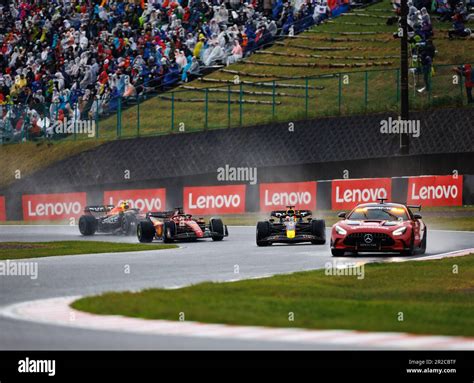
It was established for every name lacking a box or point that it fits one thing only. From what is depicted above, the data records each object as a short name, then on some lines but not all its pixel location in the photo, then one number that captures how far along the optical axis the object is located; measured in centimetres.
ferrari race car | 3025
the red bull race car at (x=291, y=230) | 2808
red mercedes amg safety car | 2370
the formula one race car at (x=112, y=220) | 3525
